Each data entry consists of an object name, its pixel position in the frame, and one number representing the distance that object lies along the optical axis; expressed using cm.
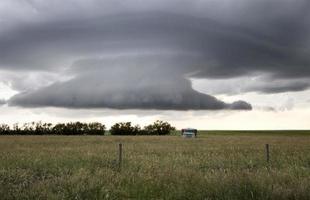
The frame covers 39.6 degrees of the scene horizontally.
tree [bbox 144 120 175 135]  9450
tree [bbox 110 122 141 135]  9125
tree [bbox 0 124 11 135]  8431
